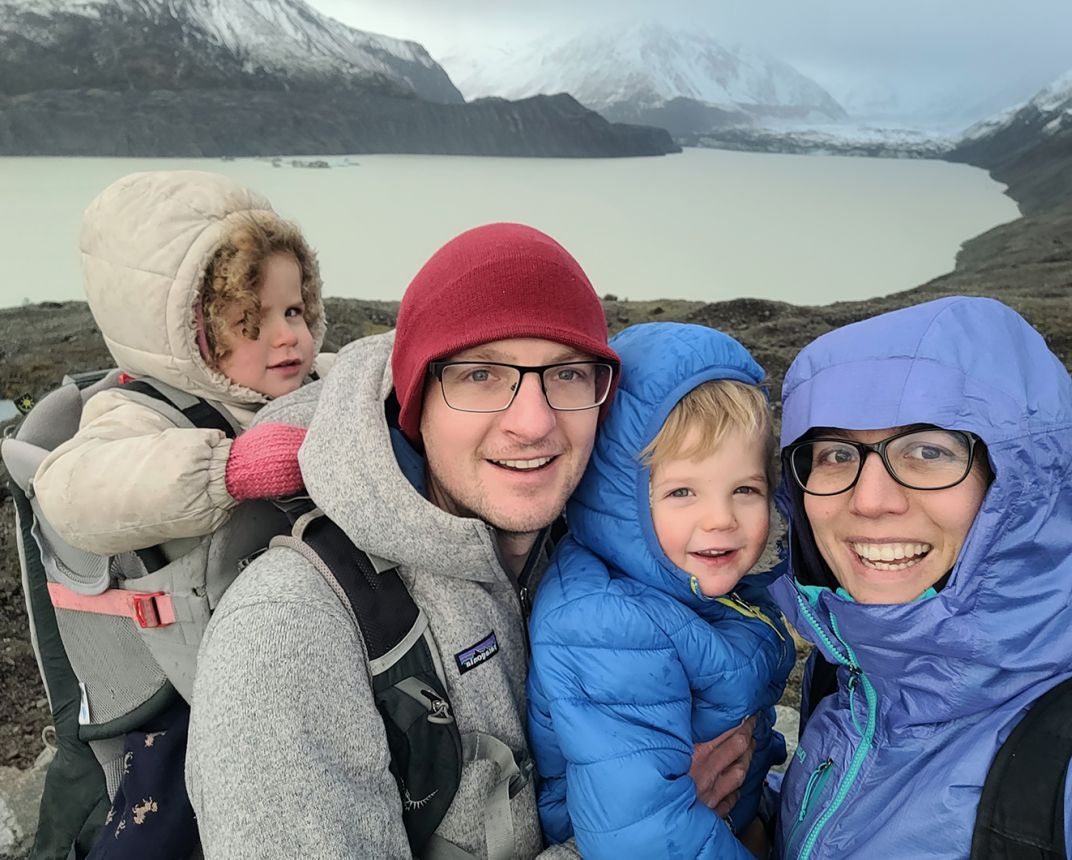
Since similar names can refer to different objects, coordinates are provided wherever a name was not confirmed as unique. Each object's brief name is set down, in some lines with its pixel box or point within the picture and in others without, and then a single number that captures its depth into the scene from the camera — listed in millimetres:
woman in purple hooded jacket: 528
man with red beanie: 519
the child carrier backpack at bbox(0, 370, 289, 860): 695
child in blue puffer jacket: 633
